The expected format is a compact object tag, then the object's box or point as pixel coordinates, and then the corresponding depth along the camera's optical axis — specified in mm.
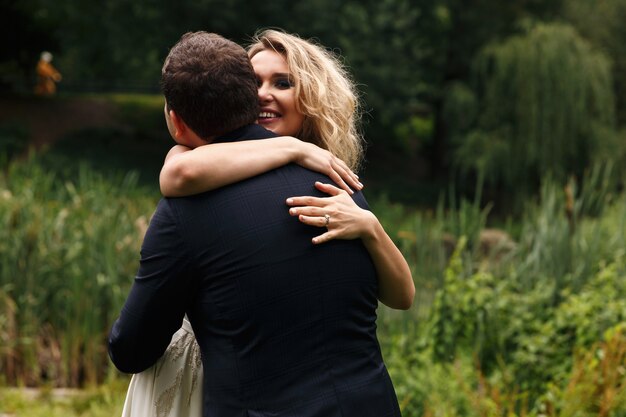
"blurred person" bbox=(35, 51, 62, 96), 25297
